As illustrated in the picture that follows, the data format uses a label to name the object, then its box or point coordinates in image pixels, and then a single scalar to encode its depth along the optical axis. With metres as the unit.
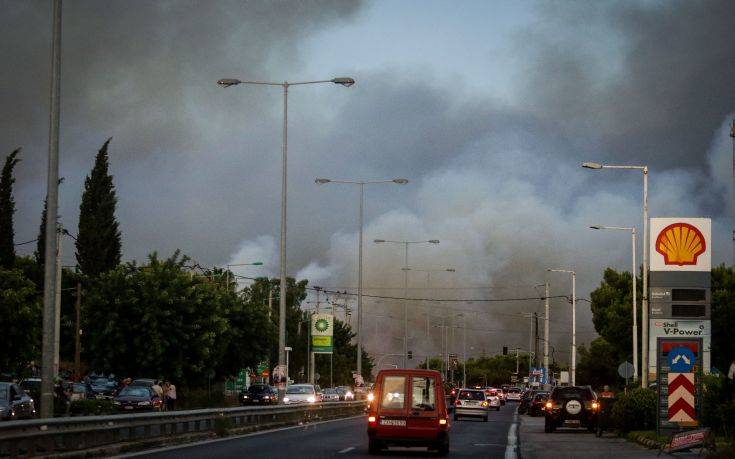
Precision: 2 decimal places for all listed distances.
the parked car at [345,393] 89.56
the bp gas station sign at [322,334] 96.81
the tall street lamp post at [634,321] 62.91
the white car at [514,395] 135.50
